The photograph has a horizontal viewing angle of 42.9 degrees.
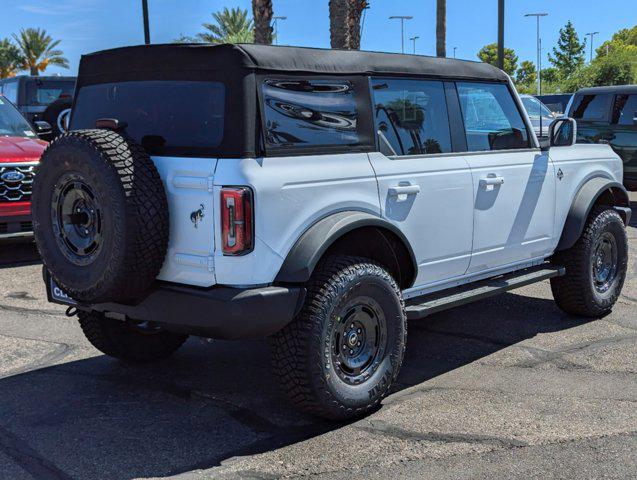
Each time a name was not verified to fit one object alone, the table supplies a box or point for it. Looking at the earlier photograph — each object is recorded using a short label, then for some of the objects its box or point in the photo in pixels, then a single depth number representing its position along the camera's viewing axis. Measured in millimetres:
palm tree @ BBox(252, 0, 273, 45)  16453
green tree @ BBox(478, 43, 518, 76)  105688
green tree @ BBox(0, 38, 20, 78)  63000
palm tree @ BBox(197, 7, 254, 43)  45688
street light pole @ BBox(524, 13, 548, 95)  54400
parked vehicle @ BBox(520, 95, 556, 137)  18172
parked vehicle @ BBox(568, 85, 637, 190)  12742
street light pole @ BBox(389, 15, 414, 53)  38094
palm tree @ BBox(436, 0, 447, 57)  22312
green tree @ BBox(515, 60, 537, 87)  115688
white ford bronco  3797
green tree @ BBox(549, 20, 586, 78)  80000
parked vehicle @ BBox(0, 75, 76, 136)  16625
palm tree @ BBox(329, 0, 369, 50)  14320
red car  8344
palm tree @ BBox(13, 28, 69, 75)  61312
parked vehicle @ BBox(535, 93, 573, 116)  25375
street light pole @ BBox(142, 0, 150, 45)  20297
